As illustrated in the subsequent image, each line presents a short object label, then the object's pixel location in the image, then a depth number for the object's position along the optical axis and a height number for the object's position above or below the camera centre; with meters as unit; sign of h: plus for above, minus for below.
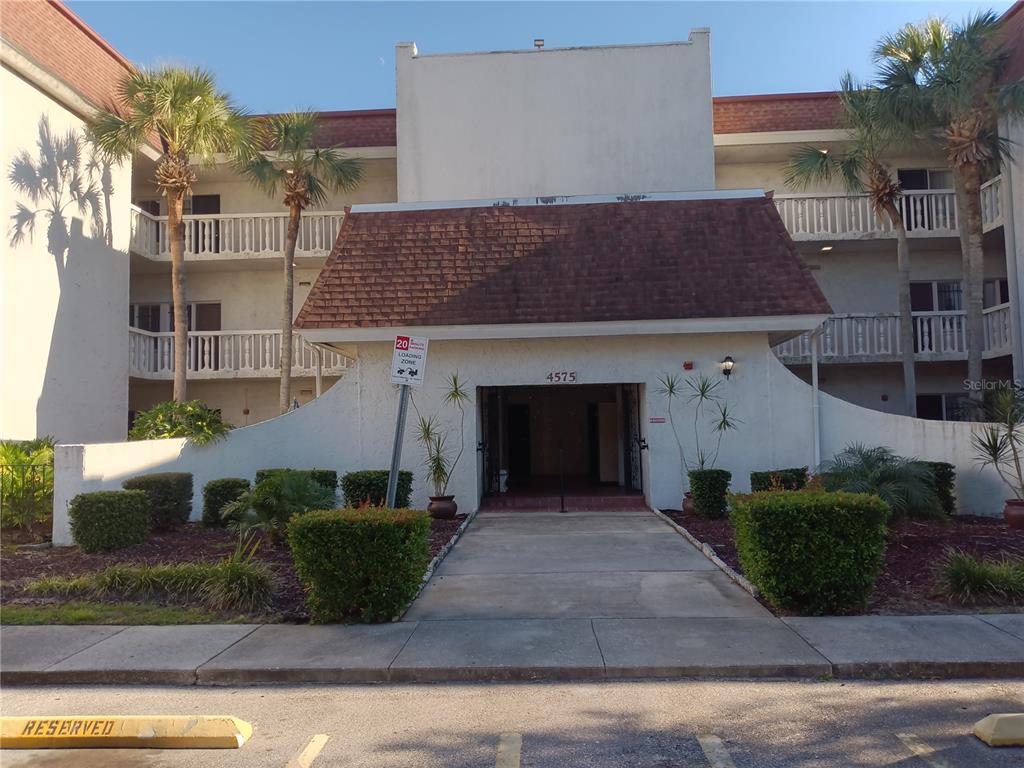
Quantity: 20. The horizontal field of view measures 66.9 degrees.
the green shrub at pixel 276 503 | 10.23 -0.95
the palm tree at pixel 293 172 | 17.89 +6.24
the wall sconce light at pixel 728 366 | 13.62 +1.02
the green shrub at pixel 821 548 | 7.09 -1.16
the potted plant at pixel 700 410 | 13.77 +0.26
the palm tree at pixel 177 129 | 16.38 +6.60
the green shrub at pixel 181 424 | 13.48 +0.17
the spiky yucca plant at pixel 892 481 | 10.48 -0.84
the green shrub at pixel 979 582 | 7.51 -1.59
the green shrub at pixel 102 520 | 10.18 -1.12
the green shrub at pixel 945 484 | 12.09 -1.00
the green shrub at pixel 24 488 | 11.27 -0.76
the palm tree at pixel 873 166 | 16.30 +5.67
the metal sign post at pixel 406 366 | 8.01 +0.66
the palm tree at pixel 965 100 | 15.27 +6.38
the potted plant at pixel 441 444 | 13.55 -0.26
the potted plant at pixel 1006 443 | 11.75 -0.37
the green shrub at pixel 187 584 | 7.81 -1.59
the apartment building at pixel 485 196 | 16.53 +5.01
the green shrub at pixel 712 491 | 12.65 -1.09
